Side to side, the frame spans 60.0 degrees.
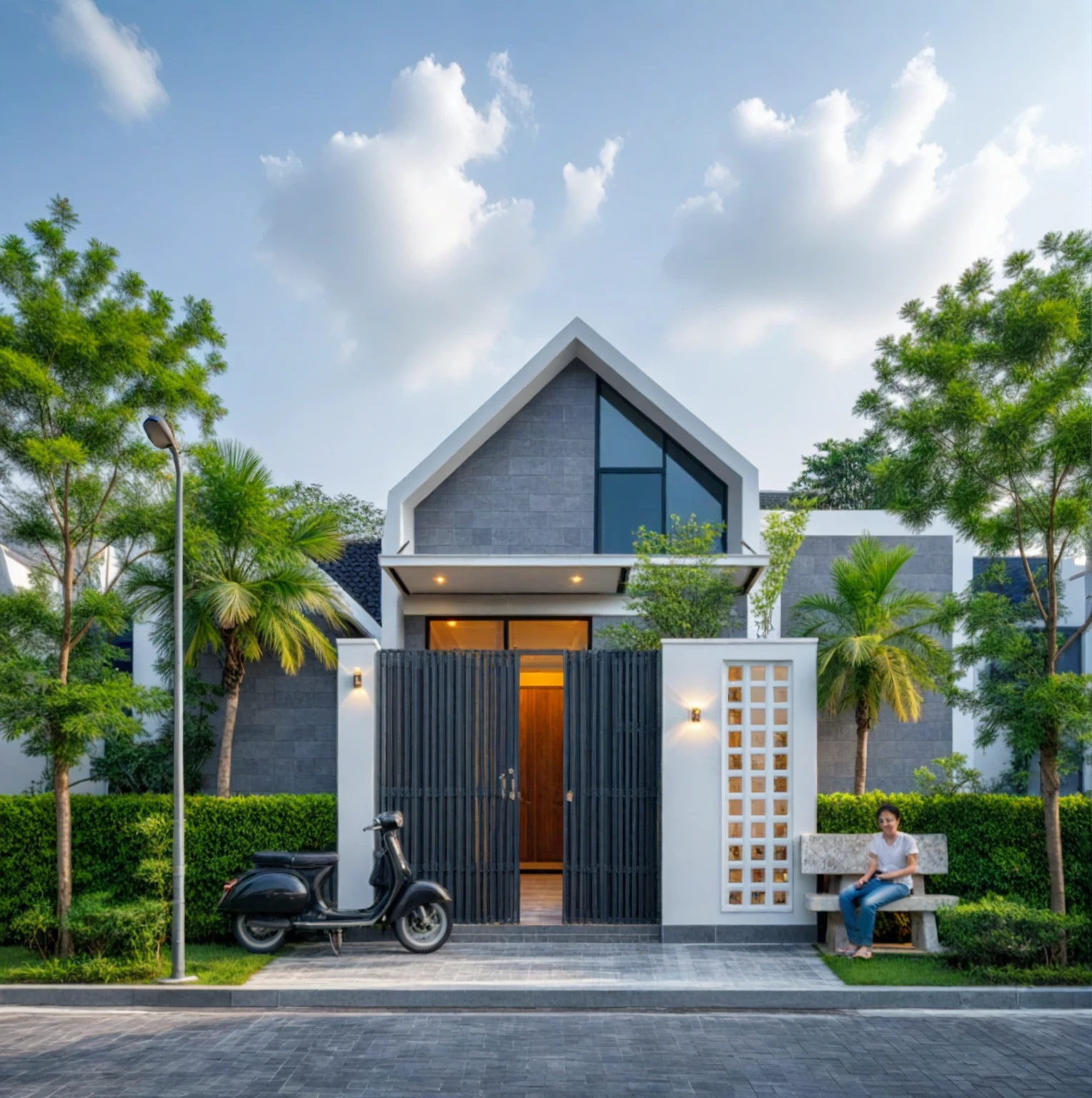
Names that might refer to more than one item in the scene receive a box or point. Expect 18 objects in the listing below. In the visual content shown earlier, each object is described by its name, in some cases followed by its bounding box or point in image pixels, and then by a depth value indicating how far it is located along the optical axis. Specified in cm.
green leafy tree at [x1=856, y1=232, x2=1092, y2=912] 820
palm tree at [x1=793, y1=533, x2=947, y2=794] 1120
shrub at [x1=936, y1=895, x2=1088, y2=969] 774
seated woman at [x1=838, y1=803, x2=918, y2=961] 824
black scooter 848
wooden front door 1266
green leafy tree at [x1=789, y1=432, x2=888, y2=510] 3041
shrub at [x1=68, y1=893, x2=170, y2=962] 798
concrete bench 842
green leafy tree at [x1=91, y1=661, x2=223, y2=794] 1154
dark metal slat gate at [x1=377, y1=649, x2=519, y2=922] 929
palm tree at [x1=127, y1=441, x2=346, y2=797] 1050
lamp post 766
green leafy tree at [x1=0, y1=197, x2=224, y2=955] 854
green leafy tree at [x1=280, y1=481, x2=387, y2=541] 3303
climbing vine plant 1217
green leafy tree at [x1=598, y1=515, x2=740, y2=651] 1072
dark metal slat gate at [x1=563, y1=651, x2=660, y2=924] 925
